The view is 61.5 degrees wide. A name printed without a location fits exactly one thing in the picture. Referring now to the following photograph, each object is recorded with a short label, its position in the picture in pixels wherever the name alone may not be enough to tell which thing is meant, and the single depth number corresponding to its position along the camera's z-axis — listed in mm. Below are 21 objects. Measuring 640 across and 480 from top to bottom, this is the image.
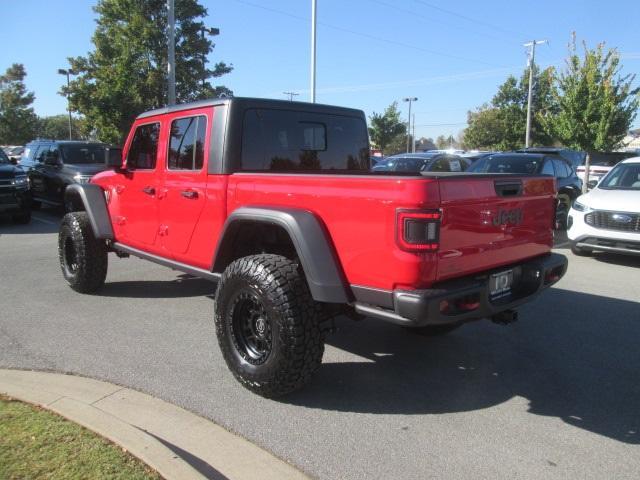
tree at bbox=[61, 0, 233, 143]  23781
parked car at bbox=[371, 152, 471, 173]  14359
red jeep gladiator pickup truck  2980
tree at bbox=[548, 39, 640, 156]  16578
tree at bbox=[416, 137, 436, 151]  84875
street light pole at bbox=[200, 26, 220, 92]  27962
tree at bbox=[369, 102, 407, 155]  43156
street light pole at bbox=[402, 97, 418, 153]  63250
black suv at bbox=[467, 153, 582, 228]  11006
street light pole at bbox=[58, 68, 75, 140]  41094
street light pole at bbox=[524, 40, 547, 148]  34438
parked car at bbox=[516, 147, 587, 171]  16013
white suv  7469
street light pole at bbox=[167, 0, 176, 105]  18031
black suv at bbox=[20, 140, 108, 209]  12406
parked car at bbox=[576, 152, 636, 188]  20062
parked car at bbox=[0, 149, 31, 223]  11141
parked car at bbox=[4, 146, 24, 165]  33994
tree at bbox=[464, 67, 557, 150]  38938
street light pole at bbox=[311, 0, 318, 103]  20125
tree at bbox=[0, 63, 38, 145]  45750
